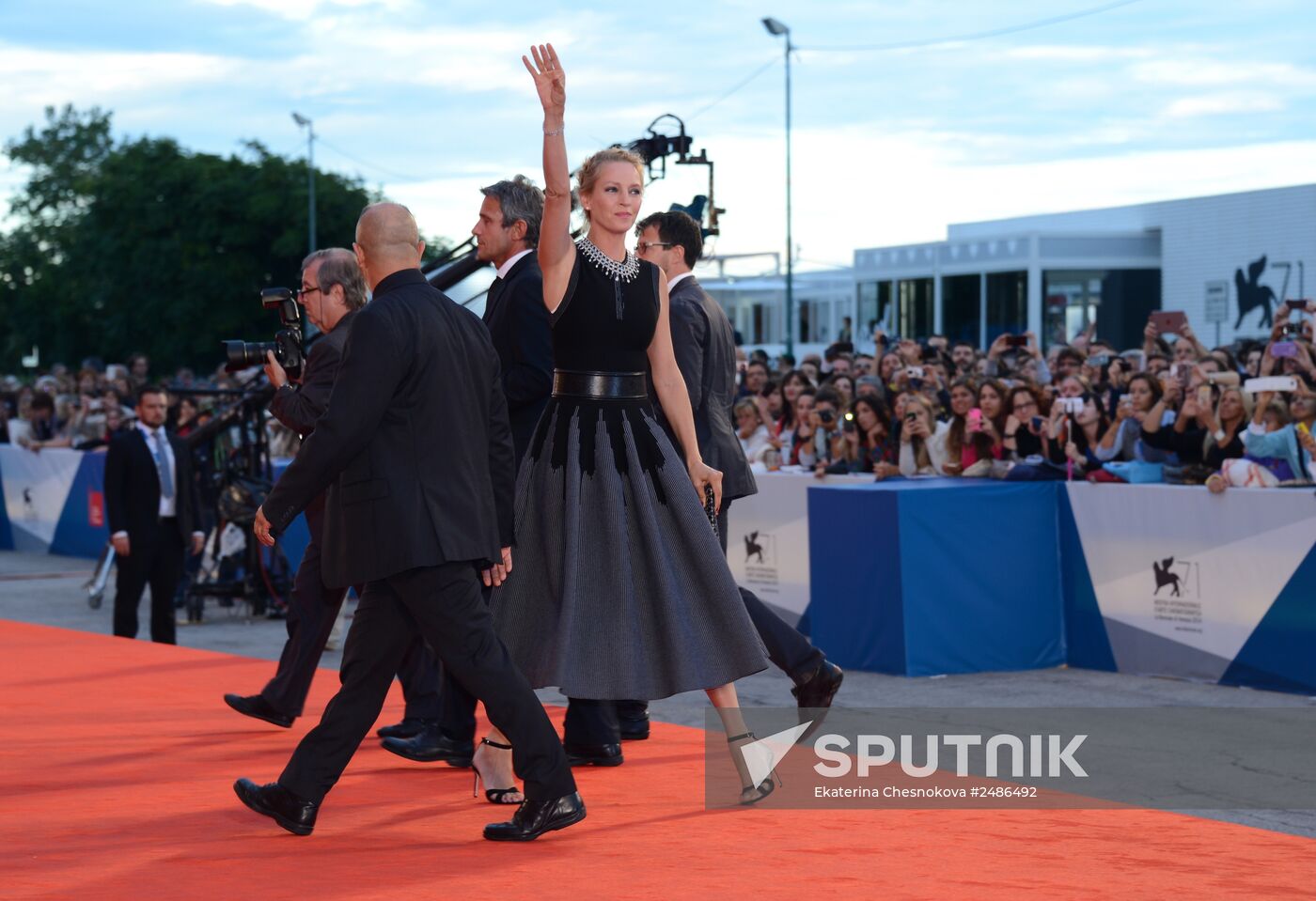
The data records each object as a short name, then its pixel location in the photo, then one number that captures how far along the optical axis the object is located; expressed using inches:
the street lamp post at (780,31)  1555.6
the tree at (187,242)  2178.9
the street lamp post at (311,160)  1989.4
